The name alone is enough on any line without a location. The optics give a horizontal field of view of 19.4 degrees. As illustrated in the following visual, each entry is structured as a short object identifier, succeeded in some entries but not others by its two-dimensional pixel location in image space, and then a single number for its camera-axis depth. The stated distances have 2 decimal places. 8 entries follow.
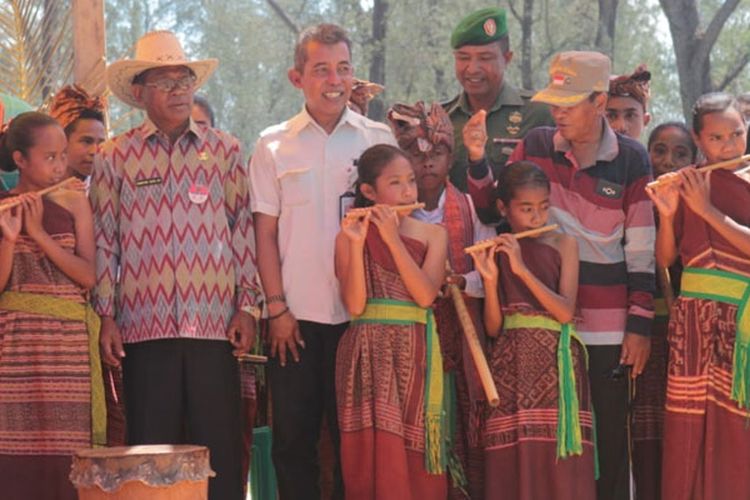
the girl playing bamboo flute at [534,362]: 8.96
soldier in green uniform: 10.65
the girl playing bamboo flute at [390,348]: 8.84
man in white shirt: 9.18
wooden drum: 7.79
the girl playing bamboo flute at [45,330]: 8.84
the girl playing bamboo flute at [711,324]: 8.71
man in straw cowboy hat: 8.98
